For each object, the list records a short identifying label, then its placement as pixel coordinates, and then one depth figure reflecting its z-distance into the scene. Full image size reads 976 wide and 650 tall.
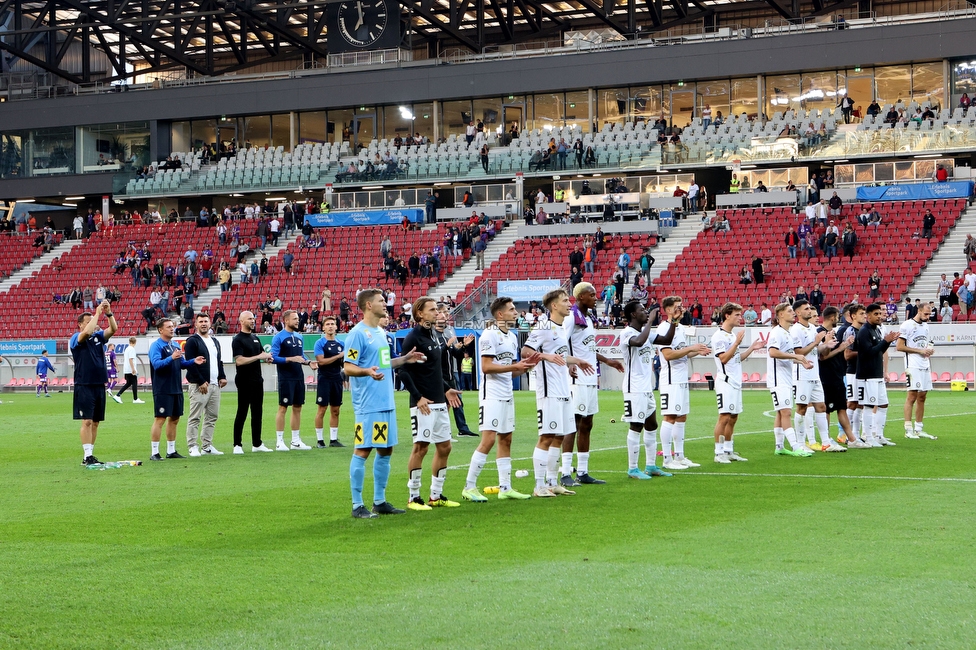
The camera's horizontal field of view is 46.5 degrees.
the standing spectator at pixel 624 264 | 43.06
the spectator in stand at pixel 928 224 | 42.12
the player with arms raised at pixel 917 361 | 18.05
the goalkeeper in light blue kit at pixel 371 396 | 10.24
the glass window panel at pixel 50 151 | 65.62
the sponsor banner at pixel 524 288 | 41.92
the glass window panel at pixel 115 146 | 65.25
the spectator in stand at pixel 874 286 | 38.50
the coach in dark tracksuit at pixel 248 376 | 17.20
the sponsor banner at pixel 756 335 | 33.31
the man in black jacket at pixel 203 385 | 16.97
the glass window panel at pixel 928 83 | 51.72
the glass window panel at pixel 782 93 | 54.16
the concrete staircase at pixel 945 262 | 39.06
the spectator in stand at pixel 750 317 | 37.28
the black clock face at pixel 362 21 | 59.06
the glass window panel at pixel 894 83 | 52.25
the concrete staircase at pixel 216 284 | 51.21
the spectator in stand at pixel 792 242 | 42.69
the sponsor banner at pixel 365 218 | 53.78
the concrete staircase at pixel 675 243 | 44.59
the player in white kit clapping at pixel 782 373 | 15.43
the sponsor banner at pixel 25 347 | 45.54
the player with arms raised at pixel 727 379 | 14.77
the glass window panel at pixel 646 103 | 56.44
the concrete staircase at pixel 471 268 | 46.97
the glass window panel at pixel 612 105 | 57.03
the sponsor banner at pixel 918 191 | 44.72
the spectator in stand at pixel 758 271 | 41.03
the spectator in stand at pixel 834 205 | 44.72
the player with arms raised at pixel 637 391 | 13.06
